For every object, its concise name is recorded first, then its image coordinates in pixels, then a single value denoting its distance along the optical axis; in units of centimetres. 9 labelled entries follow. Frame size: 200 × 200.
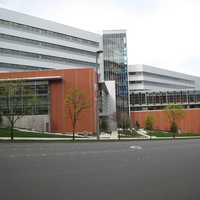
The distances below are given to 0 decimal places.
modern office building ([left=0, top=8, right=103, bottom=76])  5360
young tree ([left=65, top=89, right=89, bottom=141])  3619
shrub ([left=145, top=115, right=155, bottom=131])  5797
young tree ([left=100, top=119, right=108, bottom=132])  4767
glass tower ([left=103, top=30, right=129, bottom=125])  7223
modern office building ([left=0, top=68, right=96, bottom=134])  4152
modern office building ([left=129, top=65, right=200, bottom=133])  6596
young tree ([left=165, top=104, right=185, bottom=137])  5639
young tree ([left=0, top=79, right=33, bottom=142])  2923
